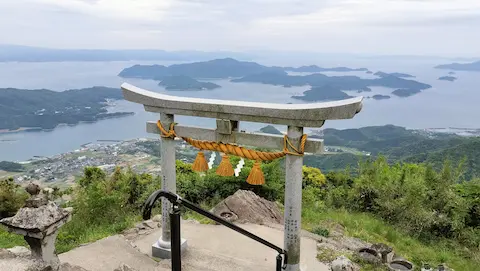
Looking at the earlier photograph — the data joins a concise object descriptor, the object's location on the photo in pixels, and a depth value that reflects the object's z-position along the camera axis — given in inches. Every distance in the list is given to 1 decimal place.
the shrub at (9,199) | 627.8
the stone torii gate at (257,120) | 214.2
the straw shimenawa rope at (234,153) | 225.9
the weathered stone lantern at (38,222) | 135.5
